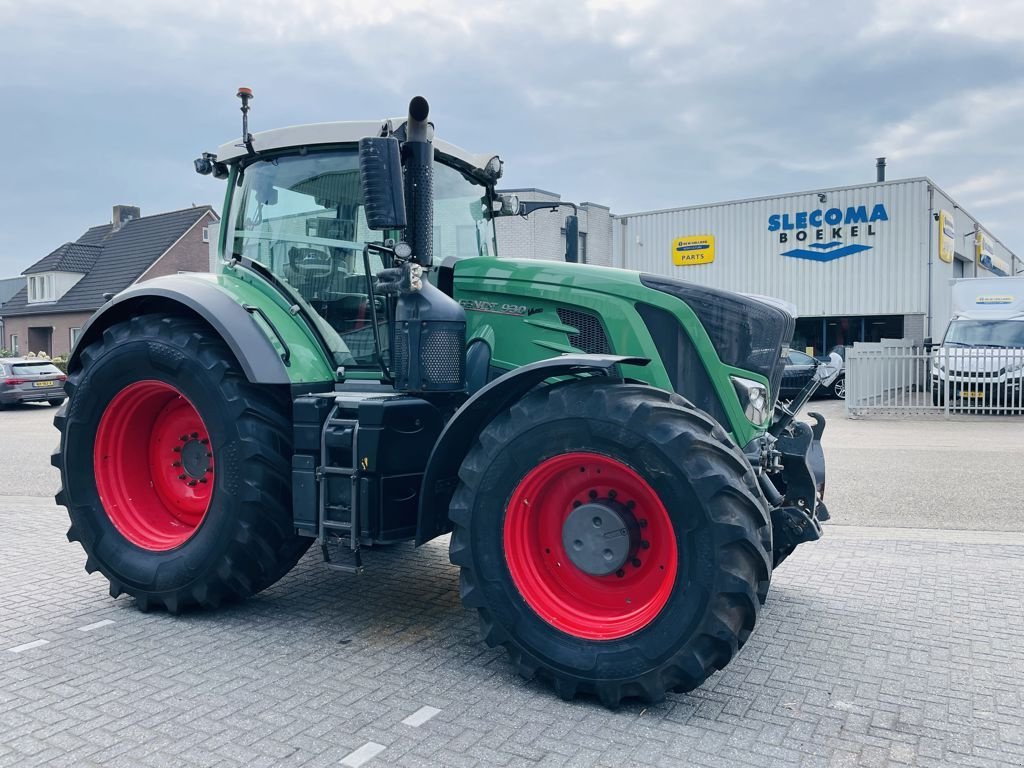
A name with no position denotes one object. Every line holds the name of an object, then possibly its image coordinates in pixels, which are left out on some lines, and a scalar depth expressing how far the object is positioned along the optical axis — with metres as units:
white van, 15.69
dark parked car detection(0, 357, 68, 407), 21.14
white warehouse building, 23.67
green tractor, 3.34
